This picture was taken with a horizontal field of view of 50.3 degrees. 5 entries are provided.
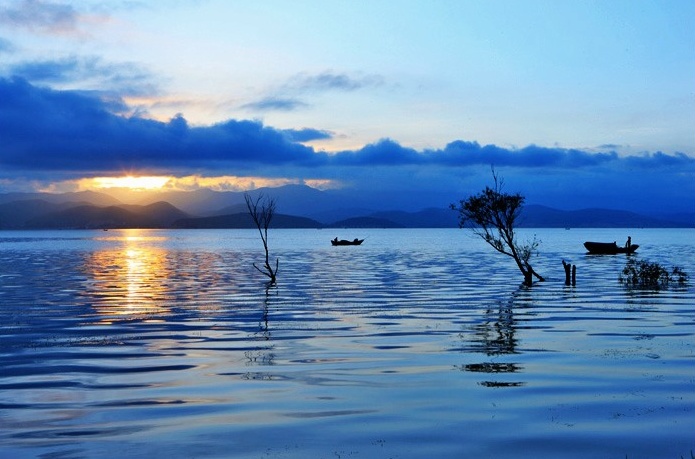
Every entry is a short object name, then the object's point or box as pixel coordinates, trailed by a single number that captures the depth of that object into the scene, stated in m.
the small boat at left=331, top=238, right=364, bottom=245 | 158.12
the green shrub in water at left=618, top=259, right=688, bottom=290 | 52.30
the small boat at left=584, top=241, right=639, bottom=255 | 109.62
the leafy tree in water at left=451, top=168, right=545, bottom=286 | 52.19
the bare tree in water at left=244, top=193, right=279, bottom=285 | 57.48
